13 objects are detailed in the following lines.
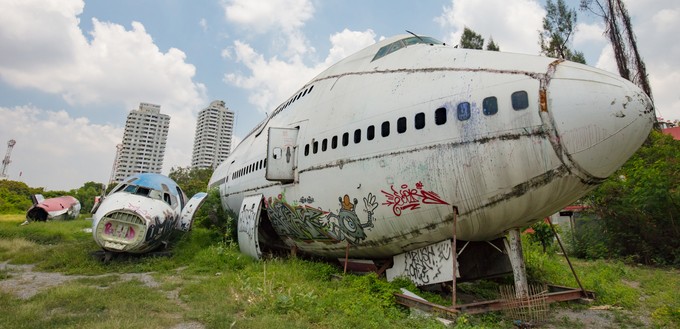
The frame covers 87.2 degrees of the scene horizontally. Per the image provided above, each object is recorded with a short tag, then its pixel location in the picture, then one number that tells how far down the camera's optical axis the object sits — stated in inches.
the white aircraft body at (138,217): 530.3
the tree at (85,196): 2337.6
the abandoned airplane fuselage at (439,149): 250.2
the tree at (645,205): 621.6
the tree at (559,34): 939.1
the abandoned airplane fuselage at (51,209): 1284.4
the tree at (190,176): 2374.5
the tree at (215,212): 823.7
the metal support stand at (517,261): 304.0
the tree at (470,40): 1028.5
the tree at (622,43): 871.7
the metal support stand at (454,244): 293.5
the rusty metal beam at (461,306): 274.1
